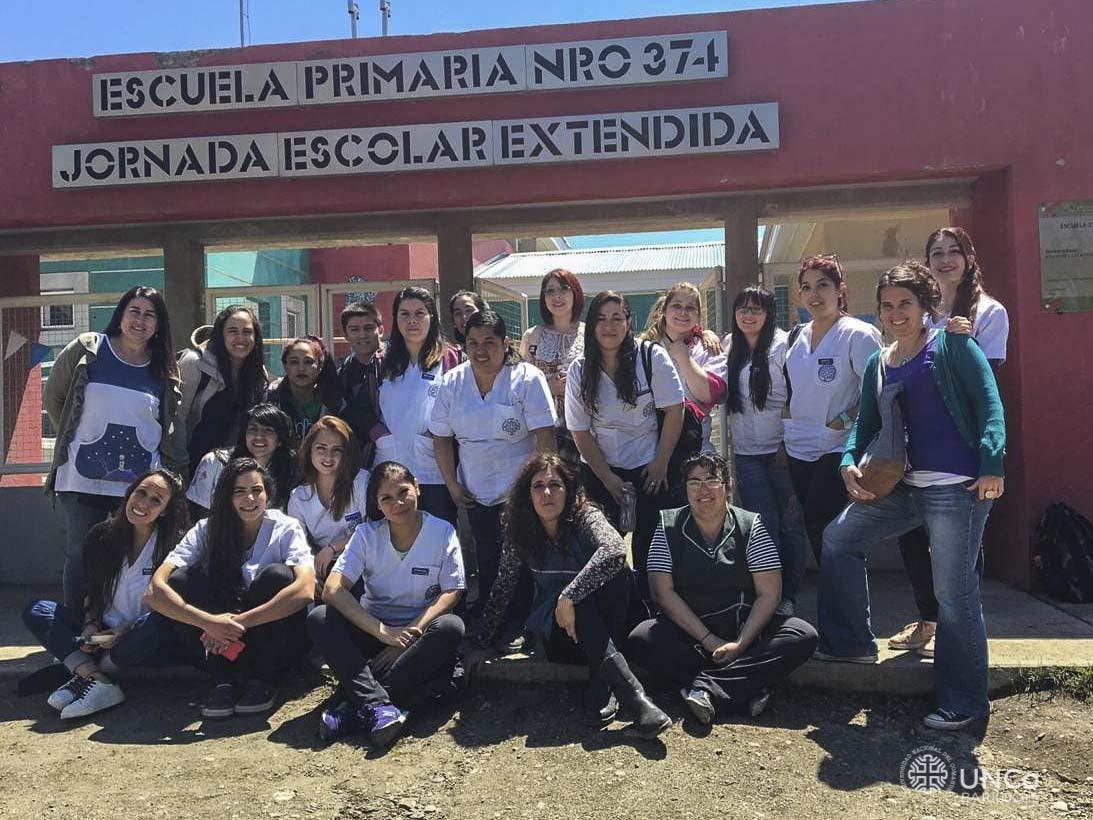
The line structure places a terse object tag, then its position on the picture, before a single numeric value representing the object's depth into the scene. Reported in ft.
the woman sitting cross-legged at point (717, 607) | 12.81
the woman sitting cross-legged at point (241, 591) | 13.70
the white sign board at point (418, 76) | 19.36
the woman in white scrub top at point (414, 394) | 15.64
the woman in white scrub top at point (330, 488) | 15.16
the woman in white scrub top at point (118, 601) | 14.15
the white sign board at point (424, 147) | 19.25
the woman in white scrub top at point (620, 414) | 14.57
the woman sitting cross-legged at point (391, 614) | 12.83
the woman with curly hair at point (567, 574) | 12.95
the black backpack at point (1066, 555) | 17.21
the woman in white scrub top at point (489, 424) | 14.80
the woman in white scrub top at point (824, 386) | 14.12
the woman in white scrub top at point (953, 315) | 13.98
